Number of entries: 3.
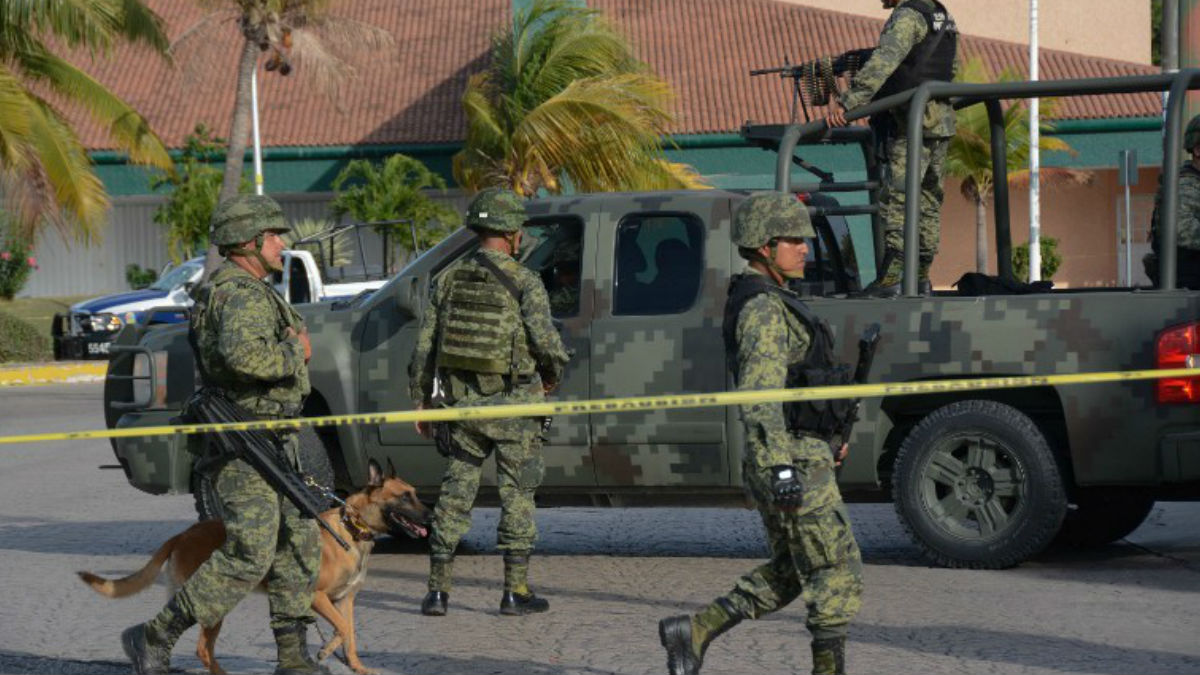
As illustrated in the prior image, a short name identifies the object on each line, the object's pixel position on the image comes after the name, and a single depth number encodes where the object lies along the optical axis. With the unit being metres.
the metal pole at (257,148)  35.44
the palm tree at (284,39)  30.66
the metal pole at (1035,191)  28.78
